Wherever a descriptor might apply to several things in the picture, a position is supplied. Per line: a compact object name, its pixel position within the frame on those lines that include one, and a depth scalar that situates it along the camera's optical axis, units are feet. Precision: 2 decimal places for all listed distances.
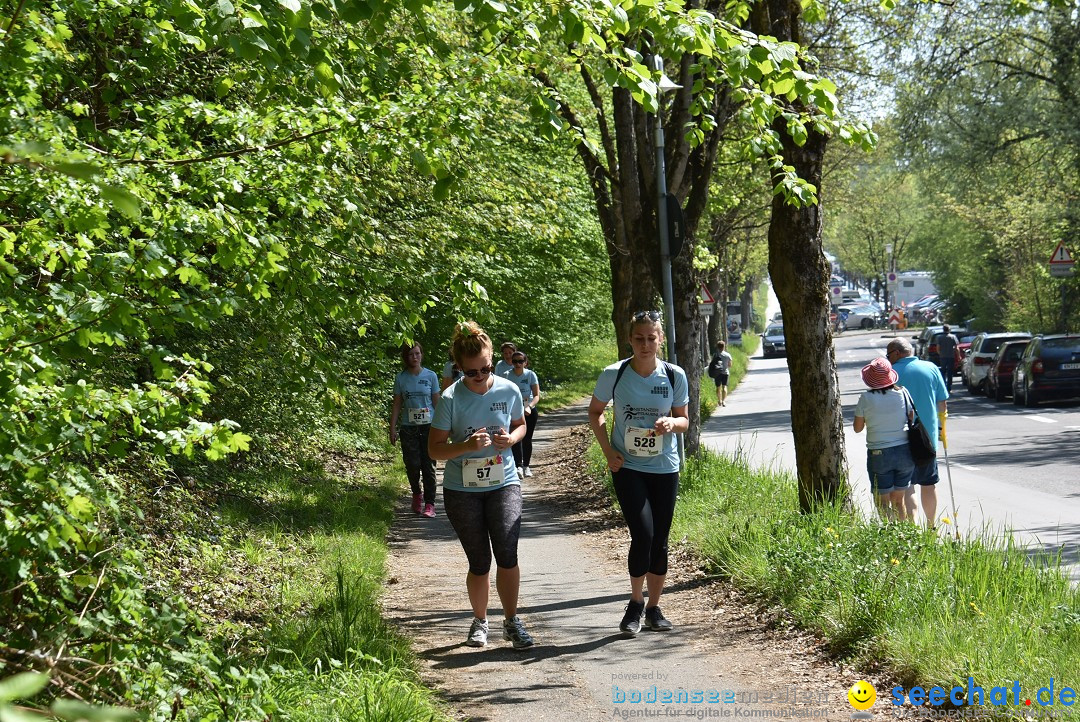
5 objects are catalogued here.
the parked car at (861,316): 293.02
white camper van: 335.47
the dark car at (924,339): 126.62
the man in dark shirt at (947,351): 111.14
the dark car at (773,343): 205.85
